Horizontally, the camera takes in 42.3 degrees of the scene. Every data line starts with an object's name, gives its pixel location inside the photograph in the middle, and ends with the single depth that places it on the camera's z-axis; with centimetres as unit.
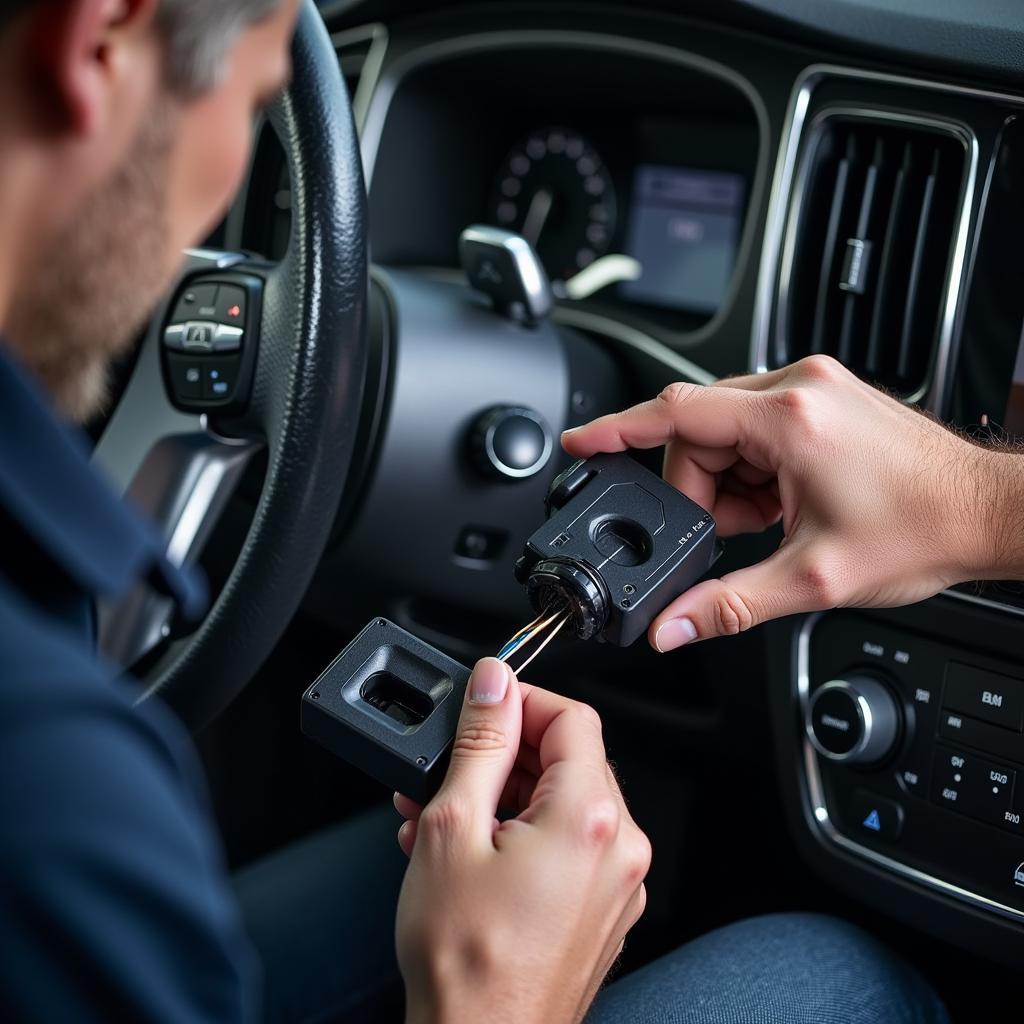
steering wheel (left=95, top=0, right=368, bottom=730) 99
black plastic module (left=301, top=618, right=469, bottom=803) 77
